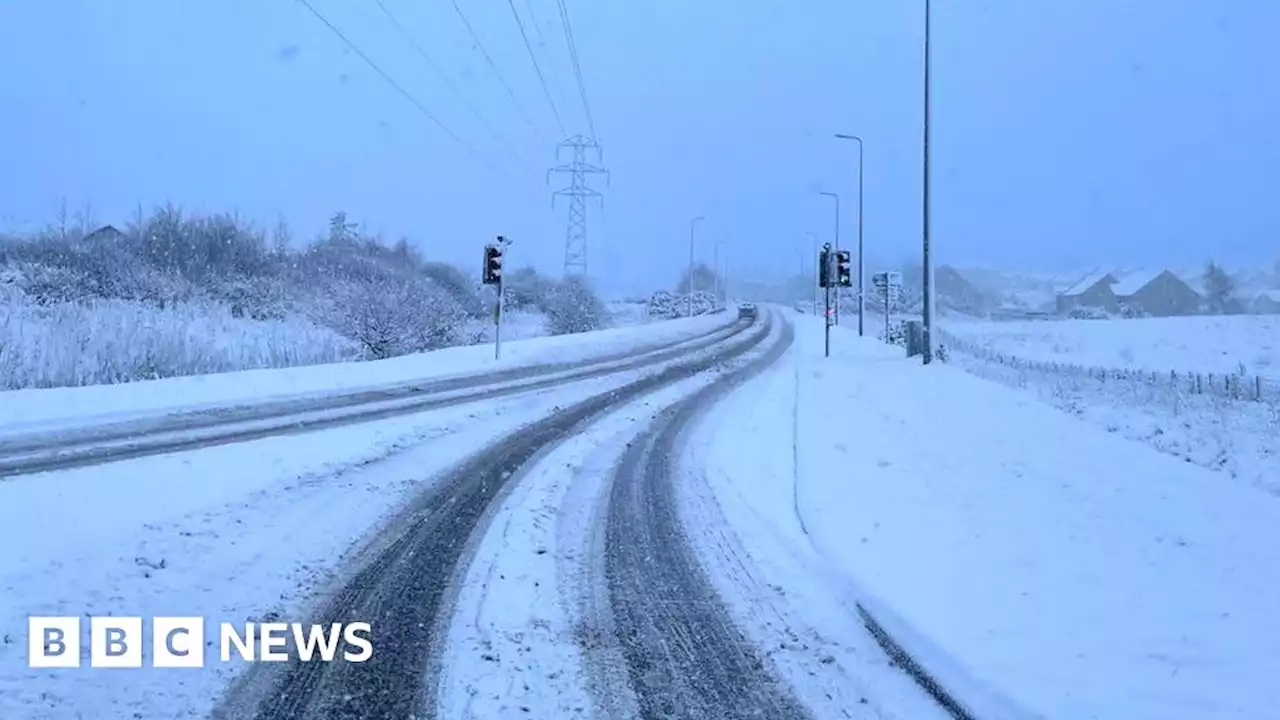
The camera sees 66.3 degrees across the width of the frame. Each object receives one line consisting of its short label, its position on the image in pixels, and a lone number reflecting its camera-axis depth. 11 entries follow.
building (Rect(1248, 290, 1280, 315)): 93.75
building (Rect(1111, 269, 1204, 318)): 104.19
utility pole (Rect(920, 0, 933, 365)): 24.84
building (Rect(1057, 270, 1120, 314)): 109.75
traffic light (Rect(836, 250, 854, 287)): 31.09
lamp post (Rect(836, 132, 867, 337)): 42.28
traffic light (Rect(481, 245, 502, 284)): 25.75
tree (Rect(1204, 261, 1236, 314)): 97.62
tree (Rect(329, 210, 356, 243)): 64.11
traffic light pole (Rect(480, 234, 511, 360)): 25.77
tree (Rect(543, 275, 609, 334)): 52.28
